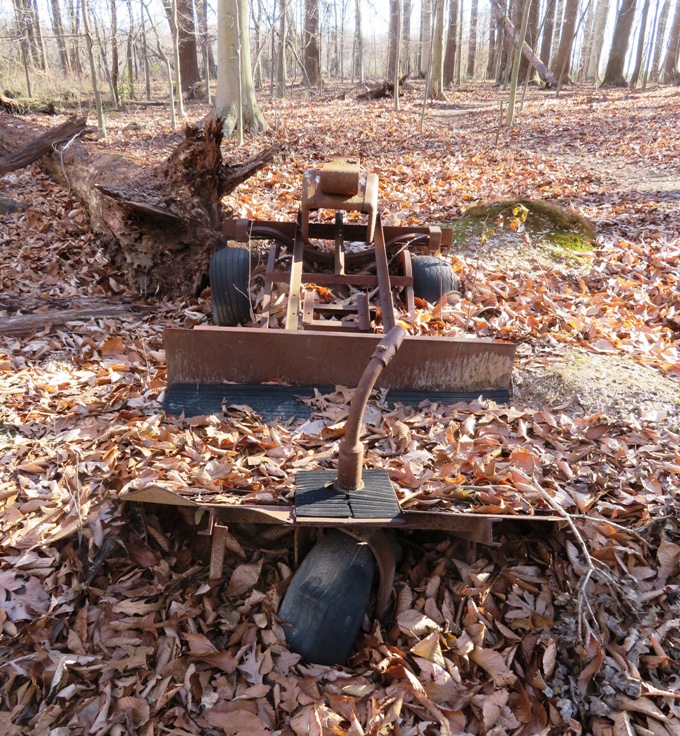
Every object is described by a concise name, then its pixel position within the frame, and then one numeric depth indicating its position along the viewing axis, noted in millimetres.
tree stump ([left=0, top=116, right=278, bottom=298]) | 5777
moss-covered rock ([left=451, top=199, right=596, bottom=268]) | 6434
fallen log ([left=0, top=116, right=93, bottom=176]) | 6381
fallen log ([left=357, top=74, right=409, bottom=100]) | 19609
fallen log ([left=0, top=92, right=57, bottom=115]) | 13398
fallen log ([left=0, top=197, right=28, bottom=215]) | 7445
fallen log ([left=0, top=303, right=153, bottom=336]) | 4996
